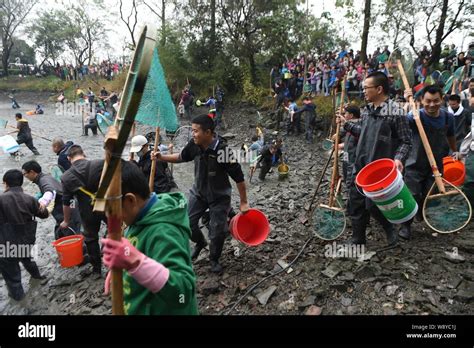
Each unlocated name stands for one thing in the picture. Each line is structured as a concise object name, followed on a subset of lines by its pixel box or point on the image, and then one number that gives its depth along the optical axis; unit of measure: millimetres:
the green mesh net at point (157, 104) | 2322
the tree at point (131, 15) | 30055
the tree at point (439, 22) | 13312
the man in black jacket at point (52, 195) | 4718
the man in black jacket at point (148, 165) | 4906
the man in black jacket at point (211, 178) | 3902
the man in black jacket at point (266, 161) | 9844
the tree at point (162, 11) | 26500
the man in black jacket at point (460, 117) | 5875
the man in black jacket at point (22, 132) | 11617
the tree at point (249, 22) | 19422
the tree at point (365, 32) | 14375
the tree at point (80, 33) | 35500
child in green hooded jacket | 1466
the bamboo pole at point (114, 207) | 1341
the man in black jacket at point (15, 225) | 4258
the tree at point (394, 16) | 14305
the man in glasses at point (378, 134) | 3838
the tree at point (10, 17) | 36062
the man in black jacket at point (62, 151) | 6090
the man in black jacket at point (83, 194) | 4035
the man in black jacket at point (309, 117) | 13812
